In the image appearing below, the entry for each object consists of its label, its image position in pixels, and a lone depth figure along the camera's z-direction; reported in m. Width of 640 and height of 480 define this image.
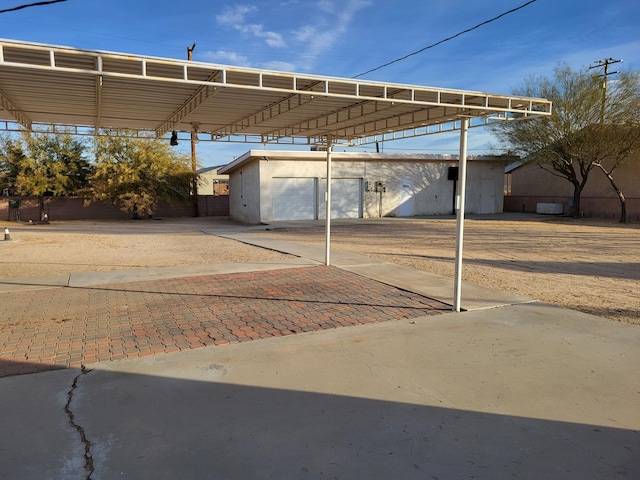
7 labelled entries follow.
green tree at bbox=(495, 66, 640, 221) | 22.03
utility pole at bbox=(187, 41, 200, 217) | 32.91
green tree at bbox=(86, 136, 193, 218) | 29.21
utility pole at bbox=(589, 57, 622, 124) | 22.41
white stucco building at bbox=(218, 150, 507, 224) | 24.52
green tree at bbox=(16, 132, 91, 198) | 29.53
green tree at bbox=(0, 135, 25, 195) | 29.92
